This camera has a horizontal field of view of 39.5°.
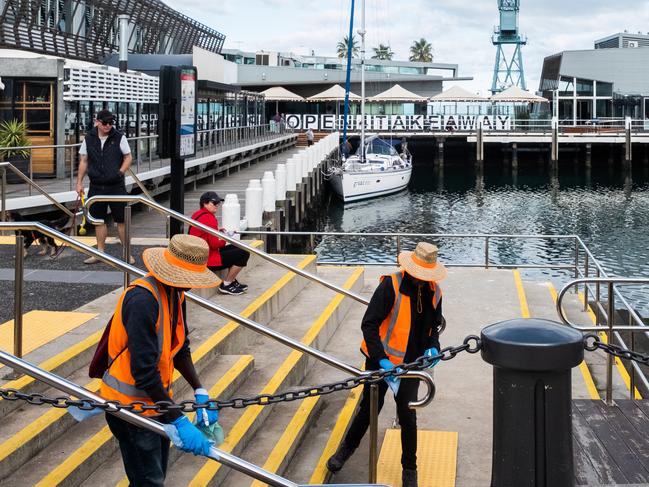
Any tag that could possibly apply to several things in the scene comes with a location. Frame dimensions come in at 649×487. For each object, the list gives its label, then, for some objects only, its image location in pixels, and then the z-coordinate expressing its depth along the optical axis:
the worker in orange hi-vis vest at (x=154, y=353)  4.56
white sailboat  44.38
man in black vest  10.45
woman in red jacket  10.03
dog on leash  9.80
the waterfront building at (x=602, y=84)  79.88
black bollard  4.29
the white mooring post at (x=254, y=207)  18.56
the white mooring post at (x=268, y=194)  22.56
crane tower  99.88
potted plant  18.43
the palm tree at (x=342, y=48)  150.93
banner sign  71.50
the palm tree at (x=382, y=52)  151.00
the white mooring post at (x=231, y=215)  15.92
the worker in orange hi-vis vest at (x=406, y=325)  6.14
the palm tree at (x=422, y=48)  148.62
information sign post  8.78
